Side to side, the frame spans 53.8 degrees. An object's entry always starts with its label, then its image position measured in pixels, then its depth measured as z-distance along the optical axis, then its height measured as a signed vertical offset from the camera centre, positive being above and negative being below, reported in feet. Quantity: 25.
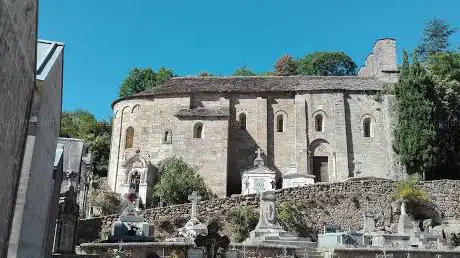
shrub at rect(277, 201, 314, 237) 82.07 +5.01
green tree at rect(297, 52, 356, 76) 191.01 +75.47
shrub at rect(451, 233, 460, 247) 74.12 +1.69
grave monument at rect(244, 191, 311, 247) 58.08 +2.16
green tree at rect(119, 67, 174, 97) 186.09 +65.26
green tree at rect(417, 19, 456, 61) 156.56 +70.96
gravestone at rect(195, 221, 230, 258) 37.42 +0.26
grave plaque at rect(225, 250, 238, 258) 40.17 -0.77
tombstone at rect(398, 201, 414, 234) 77.49 +4.68
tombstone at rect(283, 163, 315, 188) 107.86 +15.73
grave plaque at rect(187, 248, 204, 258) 41.14 -0.76
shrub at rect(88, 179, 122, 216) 98.22 +8.81
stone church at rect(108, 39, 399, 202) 115.24 +30.49
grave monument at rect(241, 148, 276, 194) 104.88 +14.92
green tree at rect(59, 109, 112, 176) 149.28 +38.56
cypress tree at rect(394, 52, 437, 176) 105.50 +29.85
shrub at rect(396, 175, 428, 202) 87.20 +10.79
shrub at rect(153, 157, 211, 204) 100.53 +13.50
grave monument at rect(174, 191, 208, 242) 64.85 +2.67
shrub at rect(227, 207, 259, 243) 77.41 +4.14
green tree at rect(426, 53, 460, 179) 110.32 +29.92
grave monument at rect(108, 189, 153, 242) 53.11 +1.61
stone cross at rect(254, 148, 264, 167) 109.50 +19.95
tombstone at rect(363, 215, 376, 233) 78.86 +4.23
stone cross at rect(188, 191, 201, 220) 74.49 +6.63
